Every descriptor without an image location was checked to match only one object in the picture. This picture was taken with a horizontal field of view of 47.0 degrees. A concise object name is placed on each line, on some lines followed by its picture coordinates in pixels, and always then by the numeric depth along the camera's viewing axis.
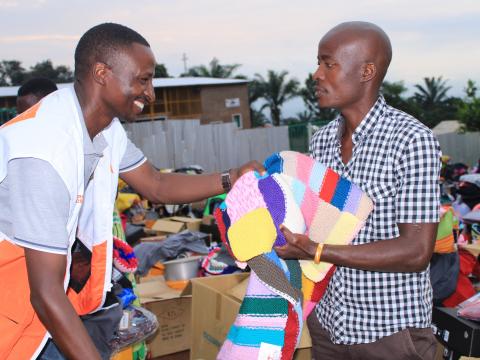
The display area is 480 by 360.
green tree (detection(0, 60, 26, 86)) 49.06
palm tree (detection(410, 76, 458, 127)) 44.94
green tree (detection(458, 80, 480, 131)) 23.00
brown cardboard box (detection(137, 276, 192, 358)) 4.51
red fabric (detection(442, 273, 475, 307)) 3.76
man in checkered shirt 1.85
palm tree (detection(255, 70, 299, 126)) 37.84
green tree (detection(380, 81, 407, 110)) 33.97
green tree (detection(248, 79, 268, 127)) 37.88
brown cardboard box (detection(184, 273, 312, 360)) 3.35
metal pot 4.86
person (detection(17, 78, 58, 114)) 3.56
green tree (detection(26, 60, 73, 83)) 47.03
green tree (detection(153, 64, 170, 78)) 40.13
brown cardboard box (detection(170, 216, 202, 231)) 6.85
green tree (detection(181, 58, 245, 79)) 39.03
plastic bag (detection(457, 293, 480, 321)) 3.09
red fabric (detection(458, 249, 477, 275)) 4.23
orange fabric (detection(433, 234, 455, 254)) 3.61
